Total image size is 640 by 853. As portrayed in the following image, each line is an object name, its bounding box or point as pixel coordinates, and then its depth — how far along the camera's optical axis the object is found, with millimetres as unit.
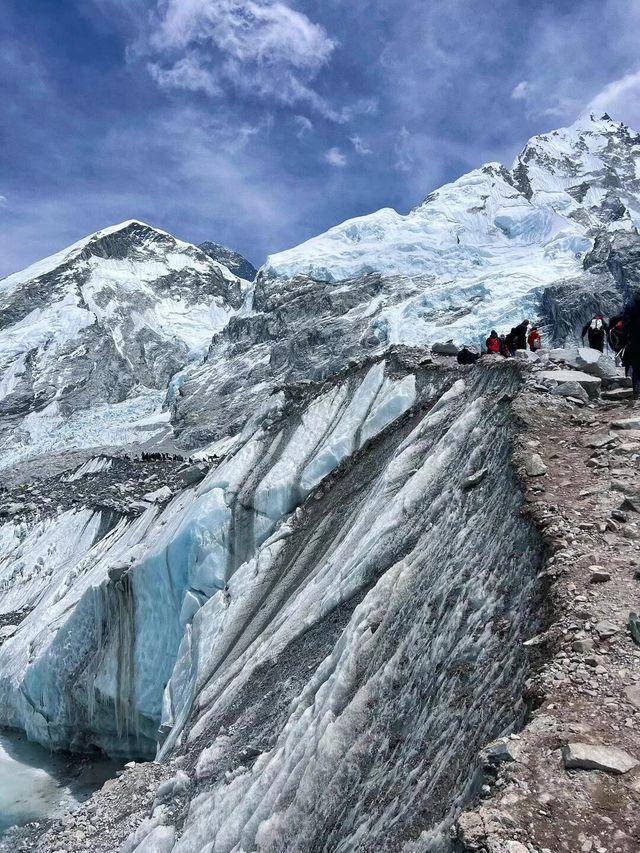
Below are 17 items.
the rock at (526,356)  11459
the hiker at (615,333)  14772
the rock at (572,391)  9648
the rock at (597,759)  3758
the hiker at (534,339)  16194
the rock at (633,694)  4234
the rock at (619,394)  9773
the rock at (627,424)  8367
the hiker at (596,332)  14820
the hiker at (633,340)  9812
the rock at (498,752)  3975
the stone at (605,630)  4785
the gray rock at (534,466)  7660
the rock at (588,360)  11258
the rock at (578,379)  9898
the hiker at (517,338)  15570
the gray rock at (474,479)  8680
